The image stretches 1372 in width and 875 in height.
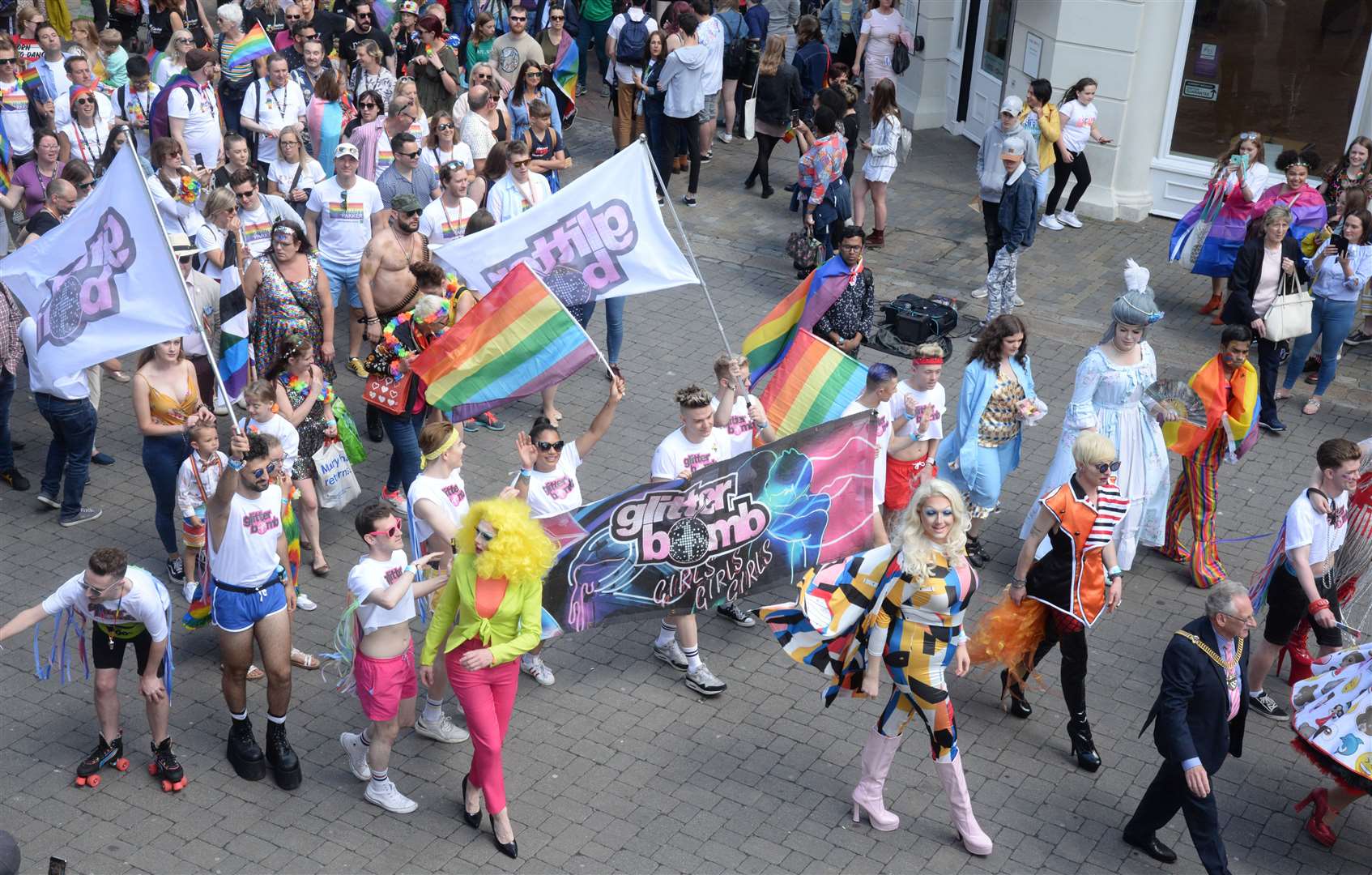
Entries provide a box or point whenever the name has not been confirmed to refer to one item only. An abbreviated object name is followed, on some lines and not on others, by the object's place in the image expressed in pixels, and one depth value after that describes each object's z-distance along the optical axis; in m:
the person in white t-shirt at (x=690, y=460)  7.82
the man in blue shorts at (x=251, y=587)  6.97
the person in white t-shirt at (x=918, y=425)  8.50
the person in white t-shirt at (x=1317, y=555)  7.55
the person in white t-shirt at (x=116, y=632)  6.55
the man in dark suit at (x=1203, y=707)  6.46
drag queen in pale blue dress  8.81
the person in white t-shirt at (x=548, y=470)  7.64
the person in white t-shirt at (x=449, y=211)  11.23
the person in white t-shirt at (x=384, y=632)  6.68
